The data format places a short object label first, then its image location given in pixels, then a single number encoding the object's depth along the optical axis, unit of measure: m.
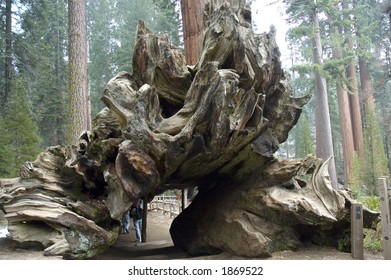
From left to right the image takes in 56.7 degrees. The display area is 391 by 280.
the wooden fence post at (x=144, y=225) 8.96
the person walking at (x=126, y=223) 10.63
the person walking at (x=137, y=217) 9.83
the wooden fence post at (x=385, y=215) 4.72
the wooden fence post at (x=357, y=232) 5.12
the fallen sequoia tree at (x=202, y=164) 5.00
